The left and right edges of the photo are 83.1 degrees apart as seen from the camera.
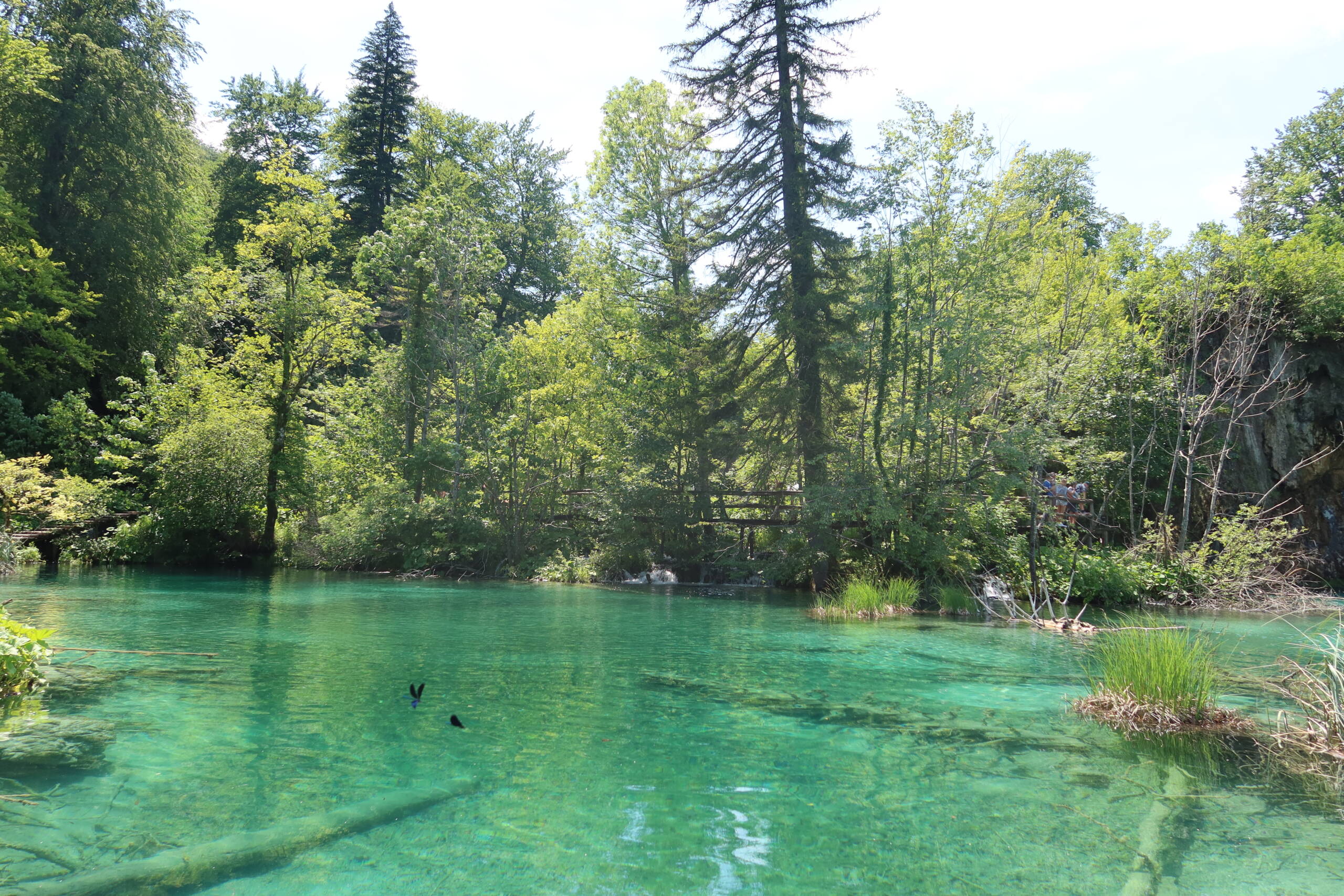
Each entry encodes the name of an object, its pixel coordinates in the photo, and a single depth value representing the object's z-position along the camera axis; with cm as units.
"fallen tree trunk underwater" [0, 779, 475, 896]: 331
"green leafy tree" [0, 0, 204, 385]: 2431
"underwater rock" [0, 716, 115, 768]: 494
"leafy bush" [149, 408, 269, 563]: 2150
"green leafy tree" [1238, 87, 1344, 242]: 2733
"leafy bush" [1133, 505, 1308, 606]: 1603
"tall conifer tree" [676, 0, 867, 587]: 1927
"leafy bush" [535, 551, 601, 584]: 2220
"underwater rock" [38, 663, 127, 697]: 688
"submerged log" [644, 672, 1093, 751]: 614
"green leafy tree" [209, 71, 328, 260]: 3400
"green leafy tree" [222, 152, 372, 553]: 2366
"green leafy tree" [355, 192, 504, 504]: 2425
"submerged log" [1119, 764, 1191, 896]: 365
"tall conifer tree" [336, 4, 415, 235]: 3428
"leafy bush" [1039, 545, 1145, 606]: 1597
